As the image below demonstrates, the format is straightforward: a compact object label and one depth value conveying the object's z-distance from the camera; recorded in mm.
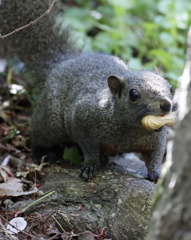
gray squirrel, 7973
